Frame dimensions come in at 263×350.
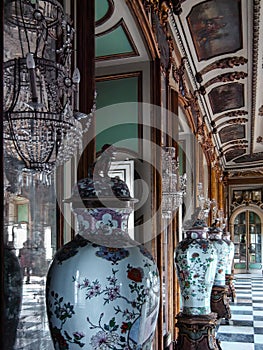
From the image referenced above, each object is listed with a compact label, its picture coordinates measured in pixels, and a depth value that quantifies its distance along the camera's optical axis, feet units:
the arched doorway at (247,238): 53.01
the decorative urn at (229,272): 23.58
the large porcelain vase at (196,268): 12.00
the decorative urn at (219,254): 21.71
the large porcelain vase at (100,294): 4.41
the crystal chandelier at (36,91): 4.98
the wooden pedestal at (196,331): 12.25
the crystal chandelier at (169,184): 14.49
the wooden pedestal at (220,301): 21.68
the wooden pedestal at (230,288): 26.69
